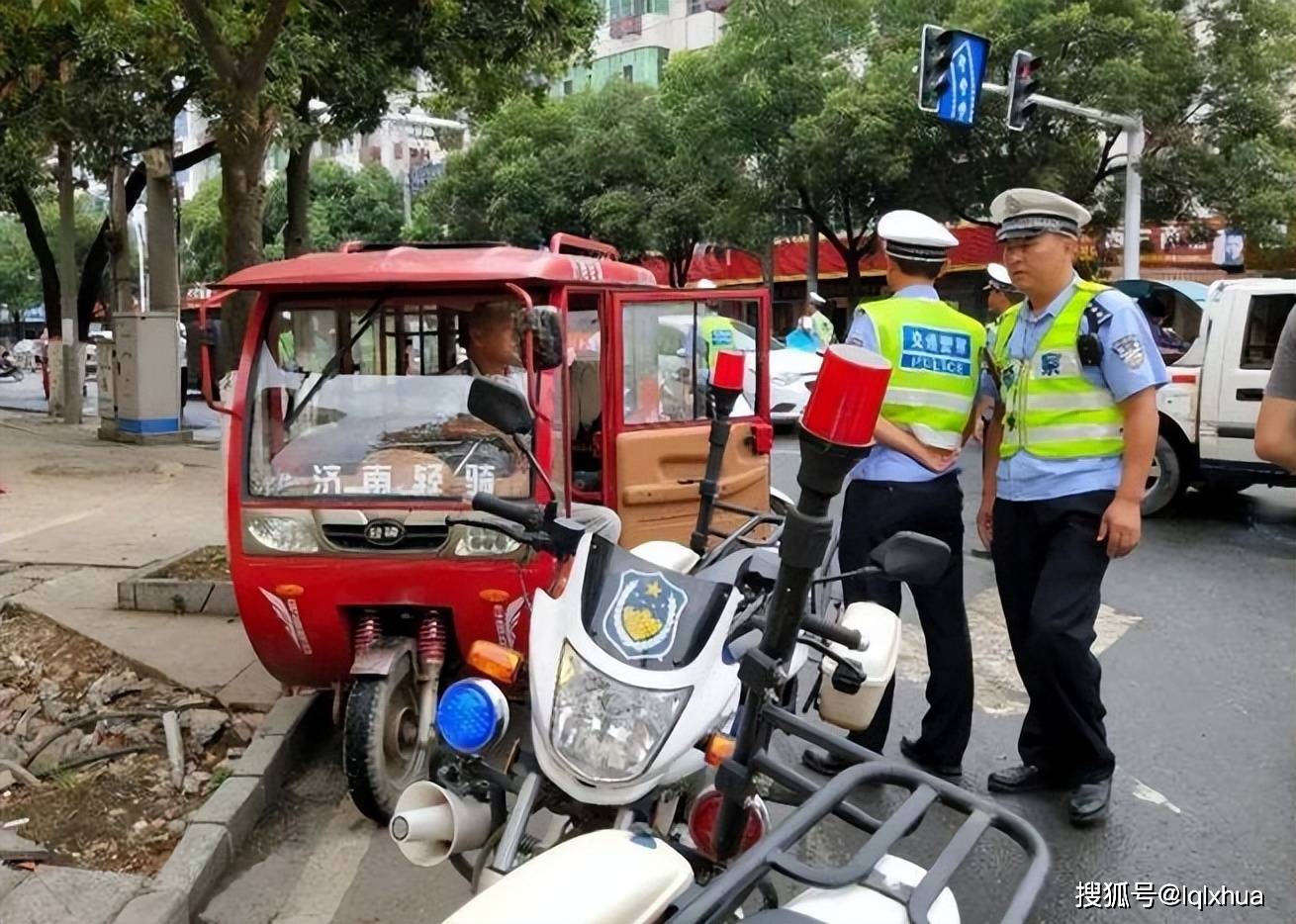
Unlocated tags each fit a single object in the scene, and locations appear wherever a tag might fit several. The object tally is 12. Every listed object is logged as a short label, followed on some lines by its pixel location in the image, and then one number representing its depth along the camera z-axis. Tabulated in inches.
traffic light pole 650.2
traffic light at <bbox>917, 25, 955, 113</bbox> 523.8
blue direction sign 541.6
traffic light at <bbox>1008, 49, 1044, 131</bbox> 553.6
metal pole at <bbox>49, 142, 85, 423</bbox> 667.4
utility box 564.4
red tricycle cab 157.9
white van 332.5
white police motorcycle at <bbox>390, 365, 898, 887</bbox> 95.3
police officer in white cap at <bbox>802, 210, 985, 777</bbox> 155.6
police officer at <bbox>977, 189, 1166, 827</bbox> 141.8
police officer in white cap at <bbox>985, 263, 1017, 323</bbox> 382.6
